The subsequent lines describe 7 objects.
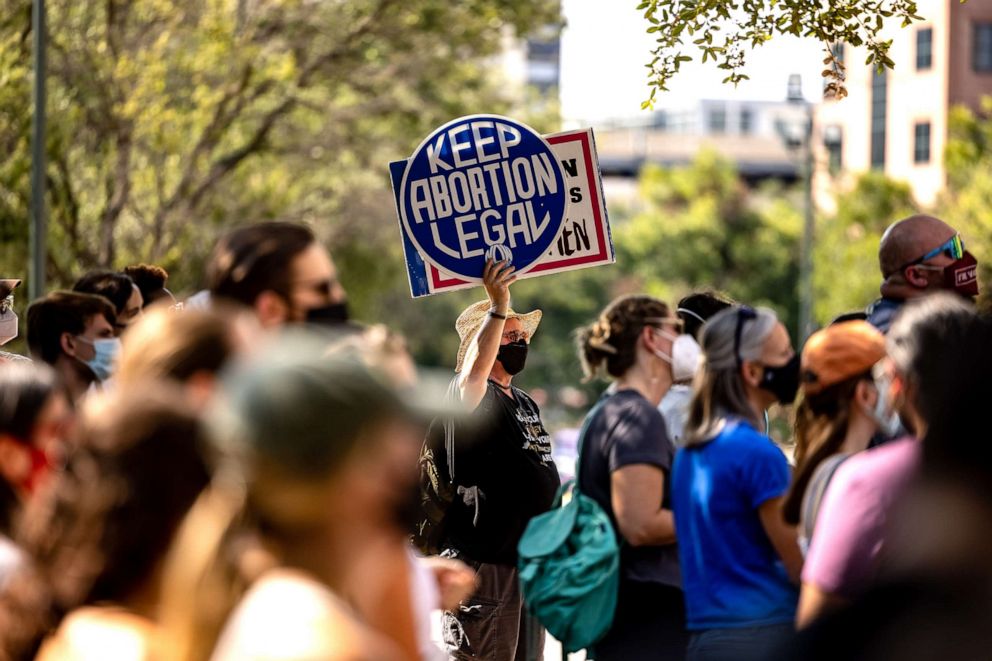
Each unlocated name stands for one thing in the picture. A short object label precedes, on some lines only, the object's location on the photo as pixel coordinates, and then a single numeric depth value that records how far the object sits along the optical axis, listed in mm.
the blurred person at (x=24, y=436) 7109
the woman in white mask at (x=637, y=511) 9829
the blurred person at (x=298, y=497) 4525
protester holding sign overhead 12303
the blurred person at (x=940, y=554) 5253
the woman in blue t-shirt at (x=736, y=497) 8373
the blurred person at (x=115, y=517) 5696
